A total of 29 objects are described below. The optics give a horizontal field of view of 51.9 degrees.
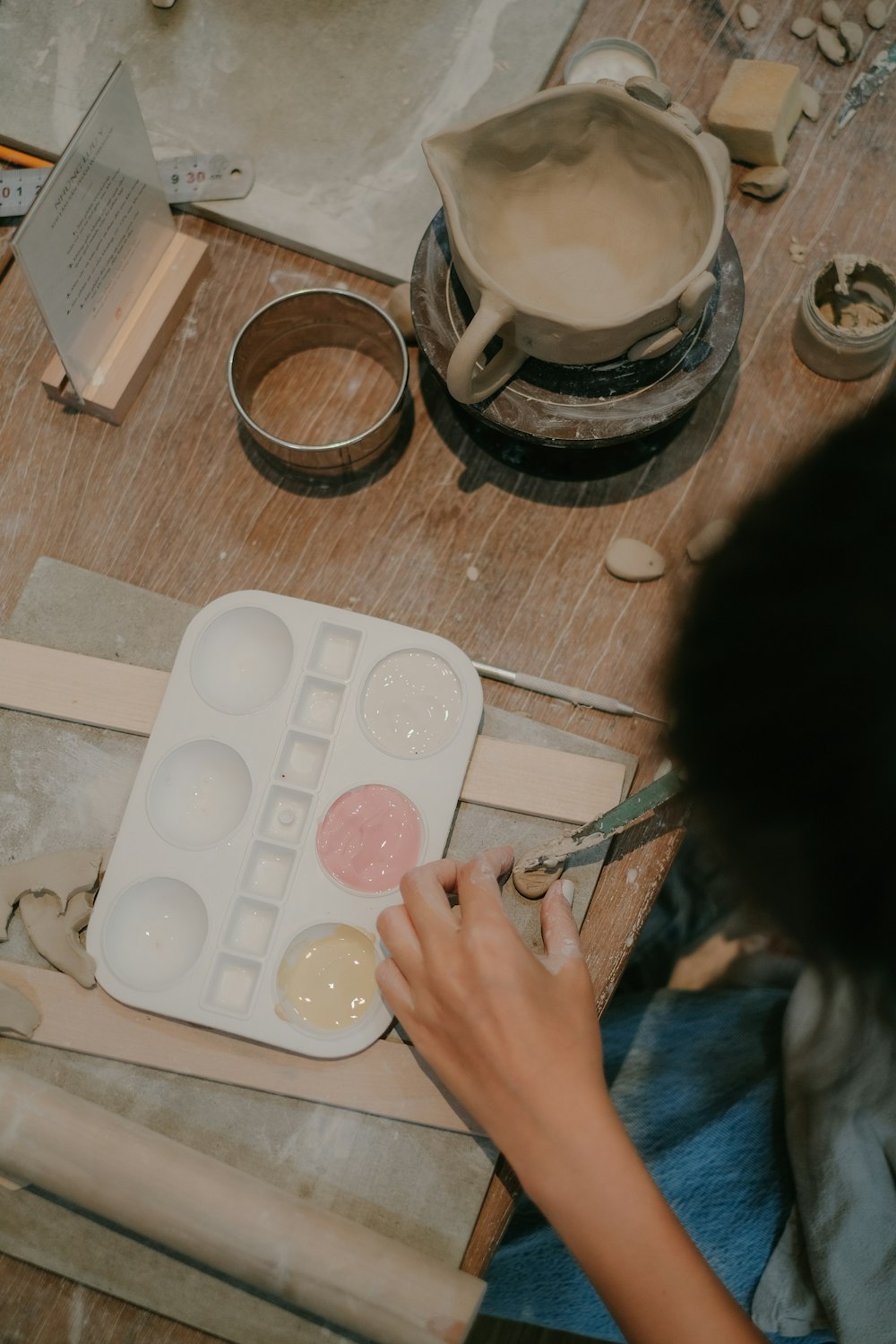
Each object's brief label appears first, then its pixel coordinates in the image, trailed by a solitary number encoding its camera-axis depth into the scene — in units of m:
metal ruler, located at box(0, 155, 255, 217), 1.06
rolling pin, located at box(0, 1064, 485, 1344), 0.74
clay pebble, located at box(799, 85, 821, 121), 1.07
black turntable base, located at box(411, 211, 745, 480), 0.87
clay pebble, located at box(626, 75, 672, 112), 0.85
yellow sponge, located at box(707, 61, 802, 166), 1.02
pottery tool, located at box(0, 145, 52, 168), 1.08
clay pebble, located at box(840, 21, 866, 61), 1.09
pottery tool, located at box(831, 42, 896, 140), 1.08
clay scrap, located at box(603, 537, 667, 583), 0.96
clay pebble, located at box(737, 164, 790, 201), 1.04
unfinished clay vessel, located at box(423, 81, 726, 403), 0.78
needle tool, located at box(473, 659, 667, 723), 0.93
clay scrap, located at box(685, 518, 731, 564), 0.92
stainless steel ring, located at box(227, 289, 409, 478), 0.90
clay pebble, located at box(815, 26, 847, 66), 1.09
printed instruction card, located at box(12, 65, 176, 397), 0.82
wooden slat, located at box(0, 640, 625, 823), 0.89
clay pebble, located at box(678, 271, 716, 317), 0.77
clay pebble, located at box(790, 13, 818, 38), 1.10
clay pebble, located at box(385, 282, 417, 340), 1.00
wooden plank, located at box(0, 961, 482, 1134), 0.82
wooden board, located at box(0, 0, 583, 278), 1.06
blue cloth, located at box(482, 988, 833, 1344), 1.08
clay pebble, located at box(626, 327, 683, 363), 0.82
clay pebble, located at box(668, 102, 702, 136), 0.89
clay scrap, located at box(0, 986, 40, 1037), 0.82
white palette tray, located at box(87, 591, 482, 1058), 0.84
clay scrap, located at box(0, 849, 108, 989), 0.85
